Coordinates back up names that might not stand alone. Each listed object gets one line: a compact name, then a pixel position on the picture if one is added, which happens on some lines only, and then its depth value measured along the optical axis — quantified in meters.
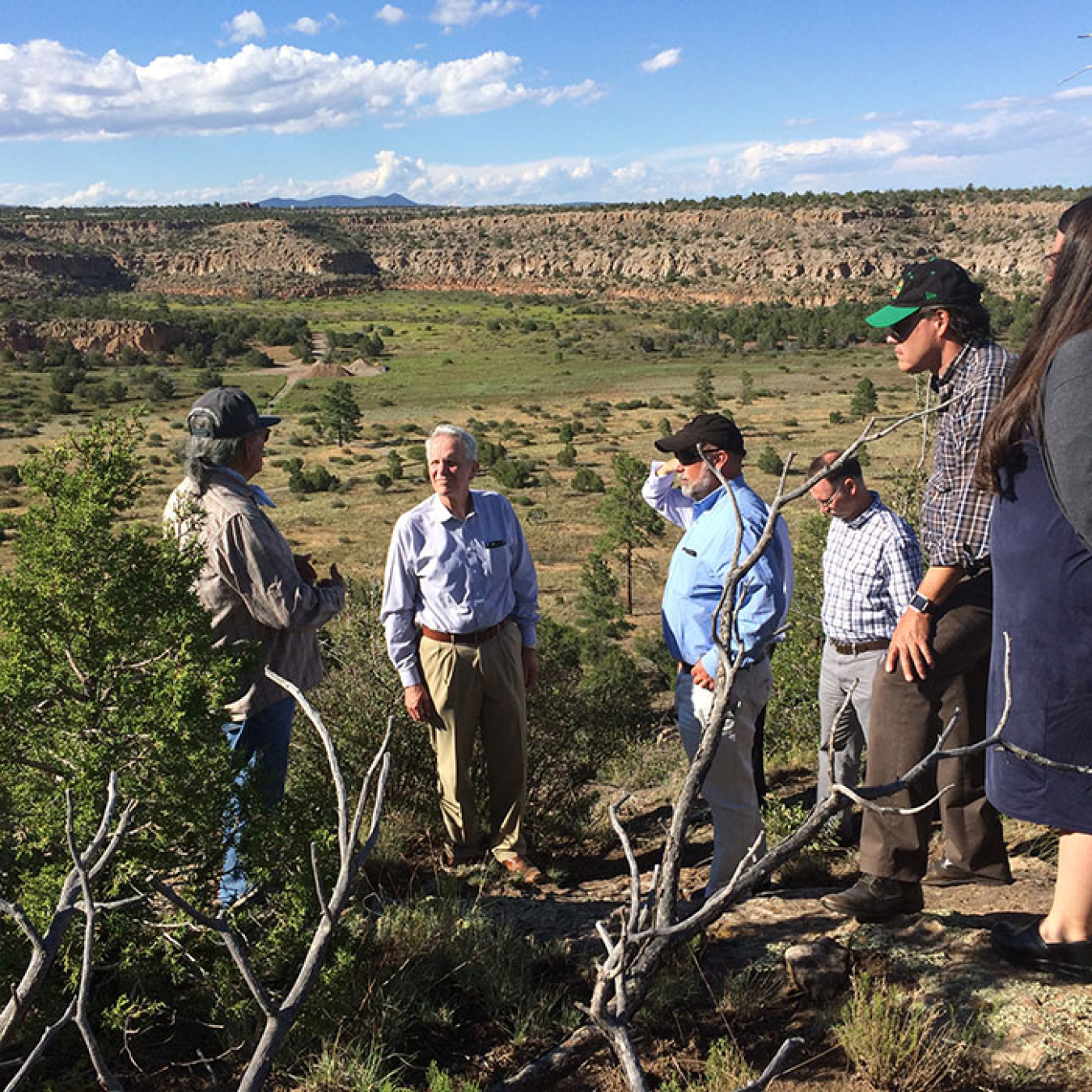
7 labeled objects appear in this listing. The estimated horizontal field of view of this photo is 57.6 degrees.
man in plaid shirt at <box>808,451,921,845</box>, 3.84
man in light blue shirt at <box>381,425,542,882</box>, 3.94
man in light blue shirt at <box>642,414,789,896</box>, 3.44
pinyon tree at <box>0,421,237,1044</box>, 2.44
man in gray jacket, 3.24
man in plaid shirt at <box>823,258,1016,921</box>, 2.86
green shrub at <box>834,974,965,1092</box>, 2.39
